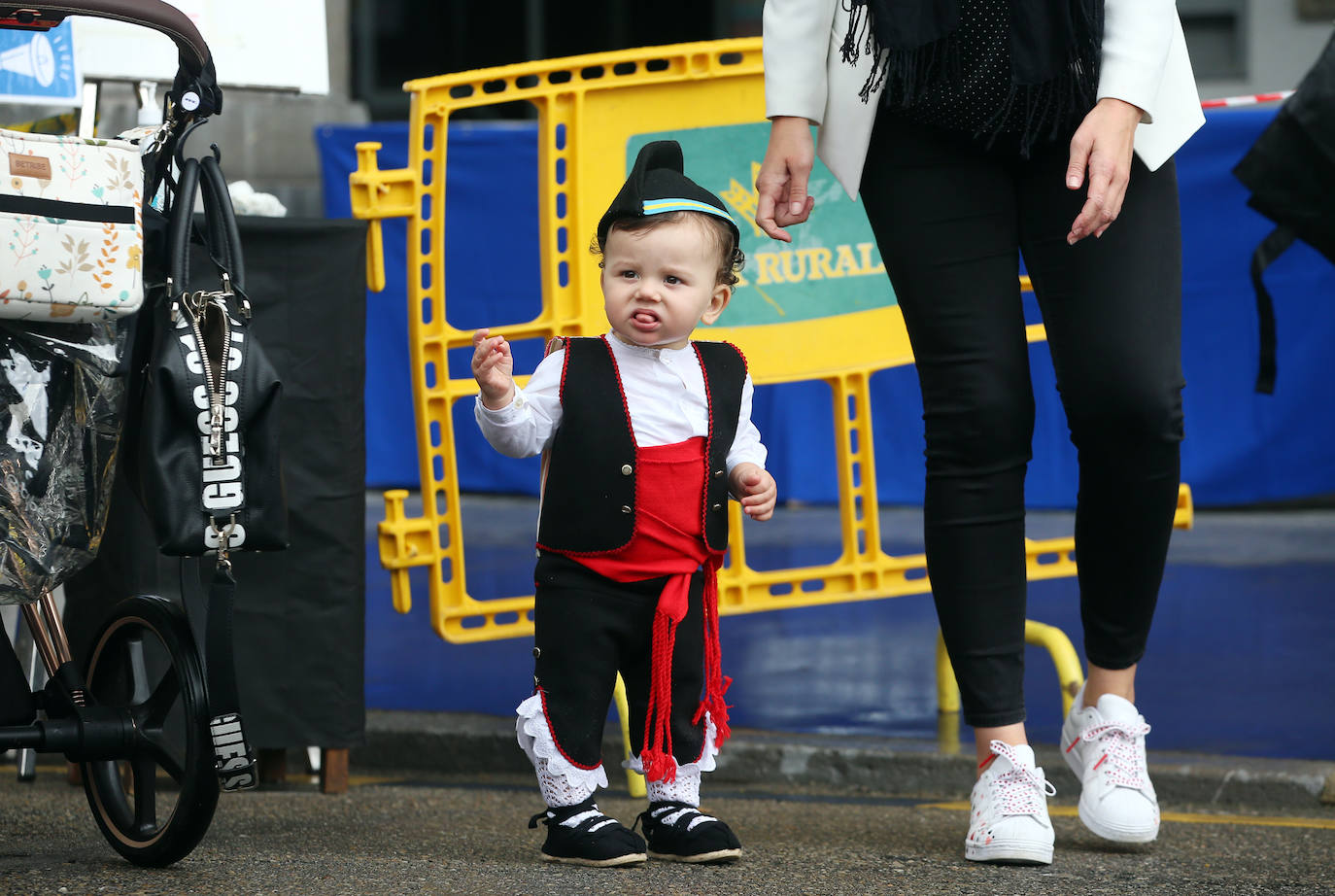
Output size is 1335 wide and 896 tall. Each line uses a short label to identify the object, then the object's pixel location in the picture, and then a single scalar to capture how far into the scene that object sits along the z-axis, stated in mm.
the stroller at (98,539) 4633
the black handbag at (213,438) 4406
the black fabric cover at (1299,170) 6613
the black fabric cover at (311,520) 6406
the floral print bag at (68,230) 4359
